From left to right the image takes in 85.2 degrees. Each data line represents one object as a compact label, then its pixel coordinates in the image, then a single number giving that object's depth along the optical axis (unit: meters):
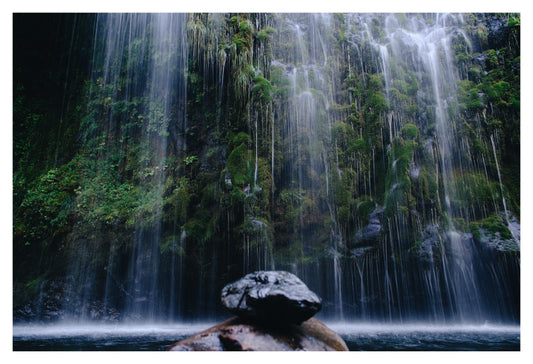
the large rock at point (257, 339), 3.84
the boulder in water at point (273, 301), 4.07
